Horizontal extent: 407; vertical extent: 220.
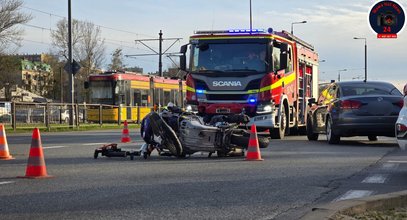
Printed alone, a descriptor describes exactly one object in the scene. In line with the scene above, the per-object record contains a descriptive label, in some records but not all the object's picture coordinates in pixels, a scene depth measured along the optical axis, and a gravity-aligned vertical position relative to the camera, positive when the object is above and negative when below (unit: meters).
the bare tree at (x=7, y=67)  52.89 +4.34
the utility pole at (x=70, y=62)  30.20 +2.58
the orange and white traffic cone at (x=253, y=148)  10.94 -0.74
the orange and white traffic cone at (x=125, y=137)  16.98 -0.79
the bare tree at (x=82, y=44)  66.44 +8.05
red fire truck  15.85 +1.00
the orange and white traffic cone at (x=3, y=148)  11.72 -0.75
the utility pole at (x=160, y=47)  49.12 +5.59
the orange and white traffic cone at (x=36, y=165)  8.55 -0.81
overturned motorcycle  11.05 -0.51
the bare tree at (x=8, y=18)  46.44 +7.72
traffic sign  29.83 +2.33
